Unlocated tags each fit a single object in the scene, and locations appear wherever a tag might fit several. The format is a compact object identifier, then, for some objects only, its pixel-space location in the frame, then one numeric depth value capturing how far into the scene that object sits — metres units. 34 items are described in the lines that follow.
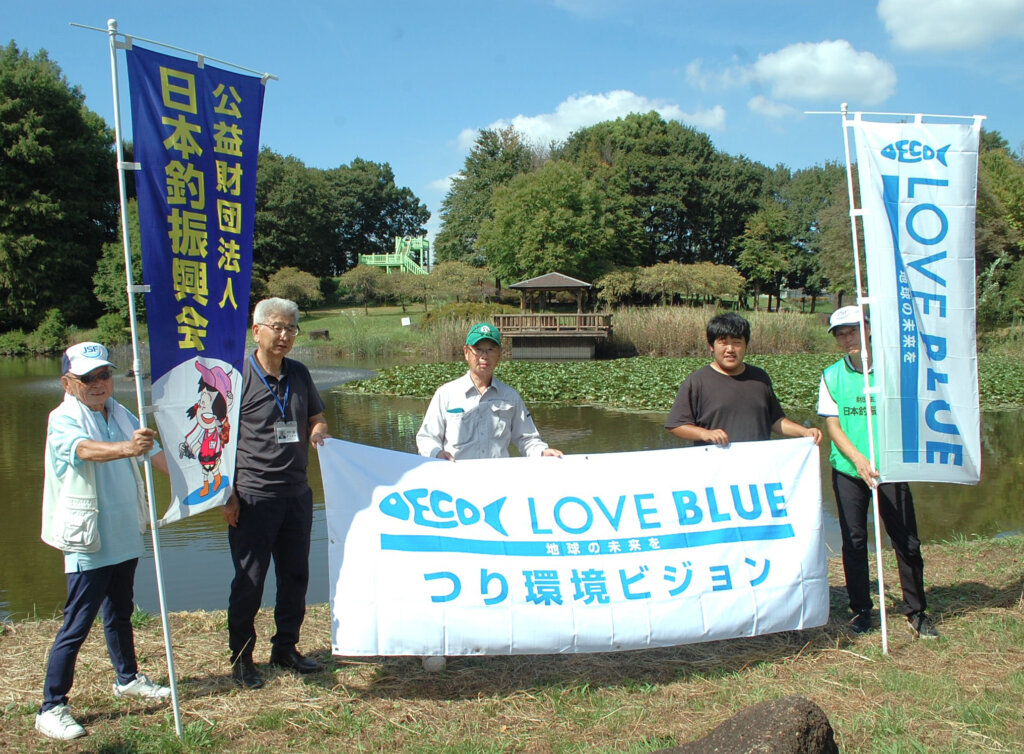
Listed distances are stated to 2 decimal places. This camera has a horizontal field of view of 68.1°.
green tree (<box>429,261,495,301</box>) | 44.53
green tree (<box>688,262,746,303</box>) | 41.47
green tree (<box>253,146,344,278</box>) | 56.56
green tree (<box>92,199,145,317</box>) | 38.84
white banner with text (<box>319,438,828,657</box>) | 3.46
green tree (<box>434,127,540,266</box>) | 56.84
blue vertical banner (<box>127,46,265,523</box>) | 3.05
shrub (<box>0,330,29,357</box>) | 36.97
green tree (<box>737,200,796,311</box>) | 51.22
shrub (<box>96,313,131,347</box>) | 36.07
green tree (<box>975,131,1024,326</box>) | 27.33
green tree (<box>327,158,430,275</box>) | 72.88
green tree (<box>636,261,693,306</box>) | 41.38
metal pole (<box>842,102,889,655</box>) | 3.75
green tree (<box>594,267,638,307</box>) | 41.50
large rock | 2.32
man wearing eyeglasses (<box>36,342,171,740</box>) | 3.04
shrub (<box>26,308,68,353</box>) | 37.69
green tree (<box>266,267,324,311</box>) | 46.94
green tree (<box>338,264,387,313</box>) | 51.22
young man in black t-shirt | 3.93
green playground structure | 66.94
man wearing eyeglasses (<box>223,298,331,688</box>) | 3.40
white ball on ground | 3.61
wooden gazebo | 28.84
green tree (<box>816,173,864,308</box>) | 37.25
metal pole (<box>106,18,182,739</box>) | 2.89
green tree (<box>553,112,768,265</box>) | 51.38
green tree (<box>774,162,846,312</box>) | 54.06
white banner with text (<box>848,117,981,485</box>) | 3.80
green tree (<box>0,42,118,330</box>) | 39.06
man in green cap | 3.74
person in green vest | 3.97
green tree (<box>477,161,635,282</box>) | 42.09
